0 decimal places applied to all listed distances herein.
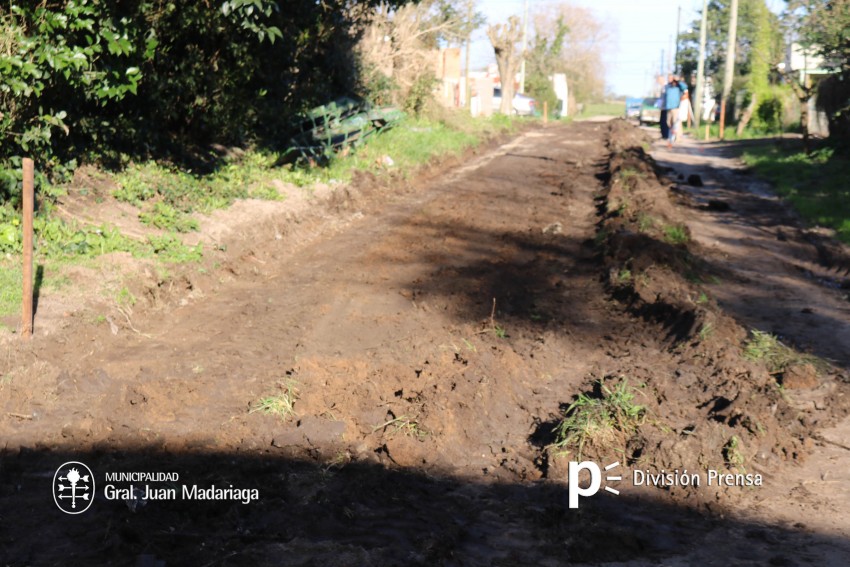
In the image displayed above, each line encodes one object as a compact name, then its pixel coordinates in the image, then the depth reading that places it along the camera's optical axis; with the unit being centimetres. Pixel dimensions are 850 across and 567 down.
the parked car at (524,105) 5857
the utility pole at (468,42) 3225
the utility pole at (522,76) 5797
